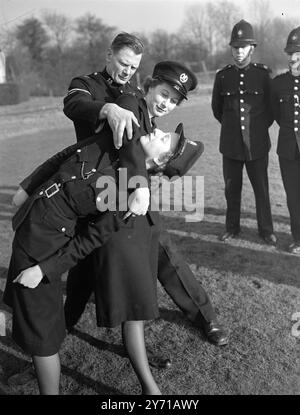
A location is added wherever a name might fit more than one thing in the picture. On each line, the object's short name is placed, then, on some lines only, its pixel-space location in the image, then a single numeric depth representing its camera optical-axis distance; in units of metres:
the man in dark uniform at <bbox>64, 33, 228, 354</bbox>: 2.33
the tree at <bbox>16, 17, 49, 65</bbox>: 24.36
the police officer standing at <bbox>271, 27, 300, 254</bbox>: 4.46
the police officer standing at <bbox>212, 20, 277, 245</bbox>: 4.72
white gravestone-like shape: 15.86
